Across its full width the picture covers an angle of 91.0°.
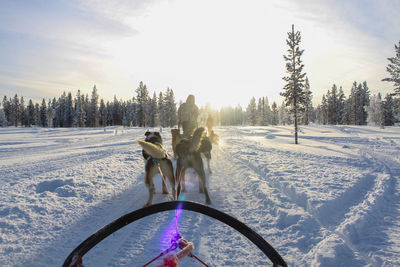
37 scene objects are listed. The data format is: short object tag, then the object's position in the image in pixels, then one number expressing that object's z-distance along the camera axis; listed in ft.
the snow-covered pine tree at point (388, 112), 190.90
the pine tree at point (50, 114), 264.11
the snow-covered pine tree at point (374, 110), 183.98
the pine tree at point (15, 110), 279.49
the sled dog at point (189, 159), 15.26
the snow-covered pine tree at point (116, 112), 301.63
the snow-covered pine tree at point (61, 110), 264.93
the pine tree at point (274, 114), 316.40
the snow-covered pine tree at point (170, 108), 216.95
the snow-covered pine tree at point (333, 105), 221.05
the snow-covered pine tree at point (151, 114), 221.46
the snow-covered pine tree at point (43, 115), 266.57
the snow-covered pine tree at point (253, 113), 288.86
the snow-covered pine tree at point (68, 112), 252.36
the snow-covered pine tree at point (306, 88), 214.03
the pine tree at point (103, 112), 286.66
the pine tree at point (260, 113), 294.66
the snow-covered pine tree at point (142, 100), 212.02
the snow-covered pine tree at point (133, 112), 269.23
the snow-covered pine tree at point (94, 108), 243.60
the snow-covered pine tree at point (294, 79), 78.29
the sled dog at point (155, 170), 14.42
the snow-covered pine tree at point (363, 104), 208.95
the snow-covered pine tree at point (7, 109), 290.19
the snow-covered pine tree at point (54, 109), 274.36
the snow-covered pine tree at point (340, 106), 218.59
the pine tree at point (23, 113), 287.07
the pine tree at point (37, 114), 283.83
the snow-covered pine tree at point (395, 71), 104.01
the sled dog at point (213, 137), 42.20
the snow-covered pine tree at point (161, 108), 224.33
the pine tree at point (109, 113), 304.09
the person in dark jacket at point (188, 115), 20.30
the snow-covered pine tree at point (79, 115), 231.30
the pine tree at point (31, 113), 274.36
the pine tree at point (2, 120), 261.65
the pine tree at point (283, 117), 309.47
